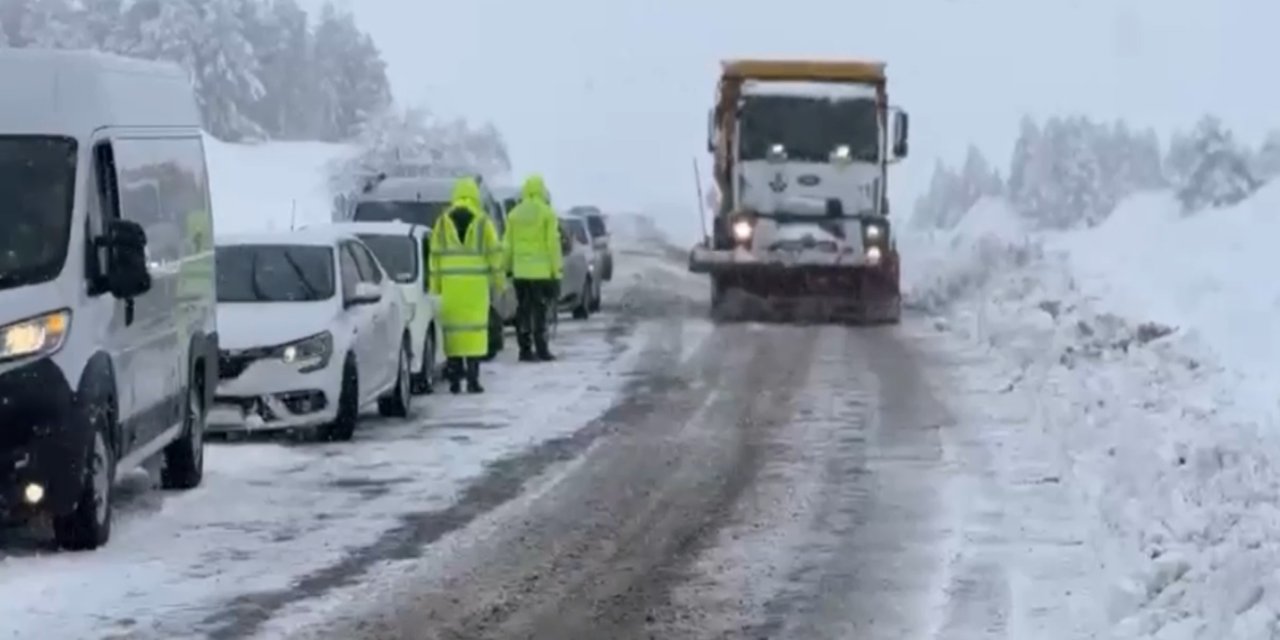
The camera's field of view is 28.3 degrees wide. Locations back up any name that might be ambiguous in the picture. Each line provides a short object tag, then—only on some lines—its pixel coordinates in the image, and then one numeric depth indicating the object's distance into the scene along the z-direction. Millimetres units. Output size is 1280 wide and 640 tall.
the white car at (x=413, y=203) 25938
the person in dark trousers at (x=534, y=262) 23609
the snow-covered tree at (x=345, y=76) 145000
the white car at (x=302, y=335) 16422
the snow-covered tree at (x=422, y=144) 116188
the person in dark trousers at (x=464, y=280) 20969
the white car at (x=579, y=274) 30786
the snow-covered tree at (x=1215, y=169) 95750
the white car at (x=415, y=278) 20219
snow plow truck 31375
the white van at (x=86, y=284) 11234
